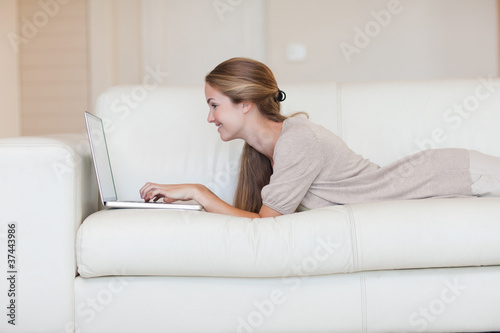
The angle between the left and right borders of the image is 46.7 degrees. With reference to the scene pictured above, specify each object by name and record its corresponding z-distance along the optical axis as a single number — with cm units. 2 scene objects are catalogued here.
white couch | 152
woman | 181
